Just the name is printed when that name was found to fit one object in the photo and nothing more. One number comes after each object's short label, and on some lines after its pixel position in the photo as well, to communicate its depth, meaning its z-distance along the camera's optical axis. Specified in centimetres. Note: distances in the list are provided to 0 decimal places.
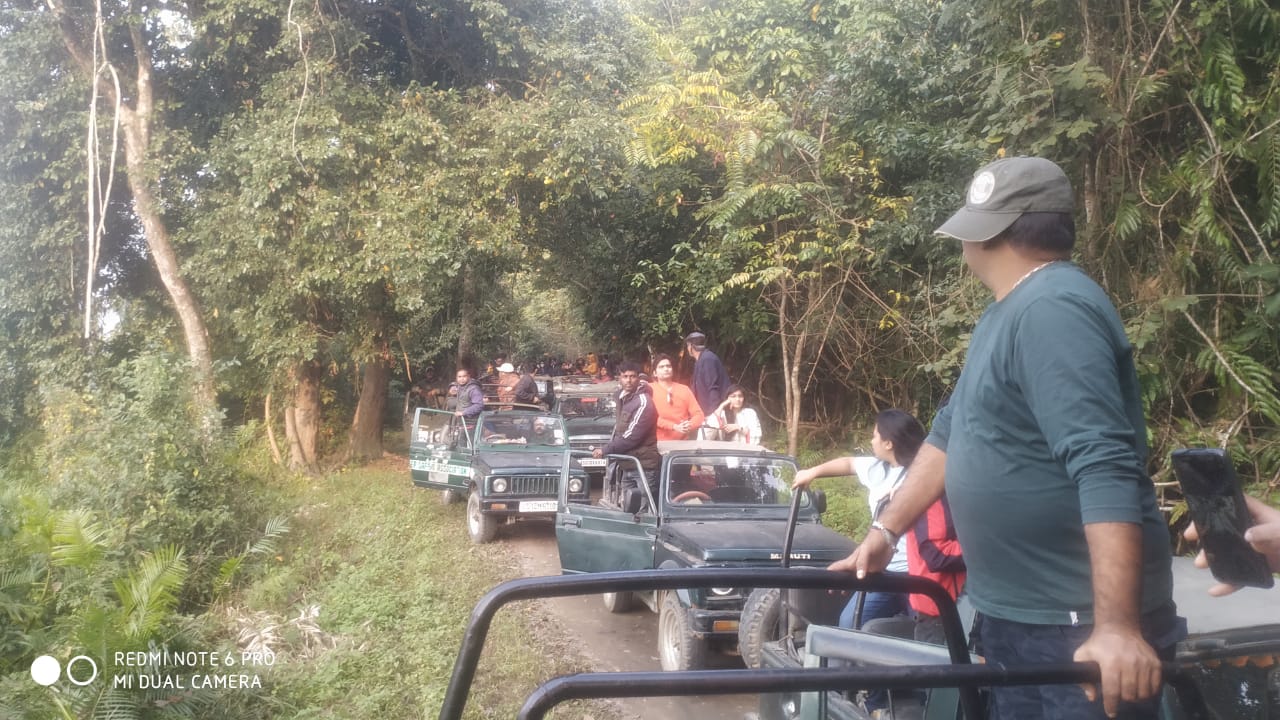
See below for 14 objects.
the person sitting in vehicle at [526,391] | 1544
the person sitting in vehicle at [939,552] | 406
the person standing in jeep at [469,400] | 1305
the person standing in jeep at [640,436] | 812
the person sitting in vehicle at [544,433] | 1221
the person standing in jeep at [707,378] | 1125
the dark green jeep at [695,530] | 593
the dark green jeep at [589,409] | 1463
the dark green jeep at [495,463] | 1057
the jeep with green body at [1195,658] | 240
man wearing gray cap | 171
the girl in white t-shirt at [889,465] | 450
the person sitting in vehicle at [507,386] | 1662
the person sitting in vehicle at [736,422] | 1027
